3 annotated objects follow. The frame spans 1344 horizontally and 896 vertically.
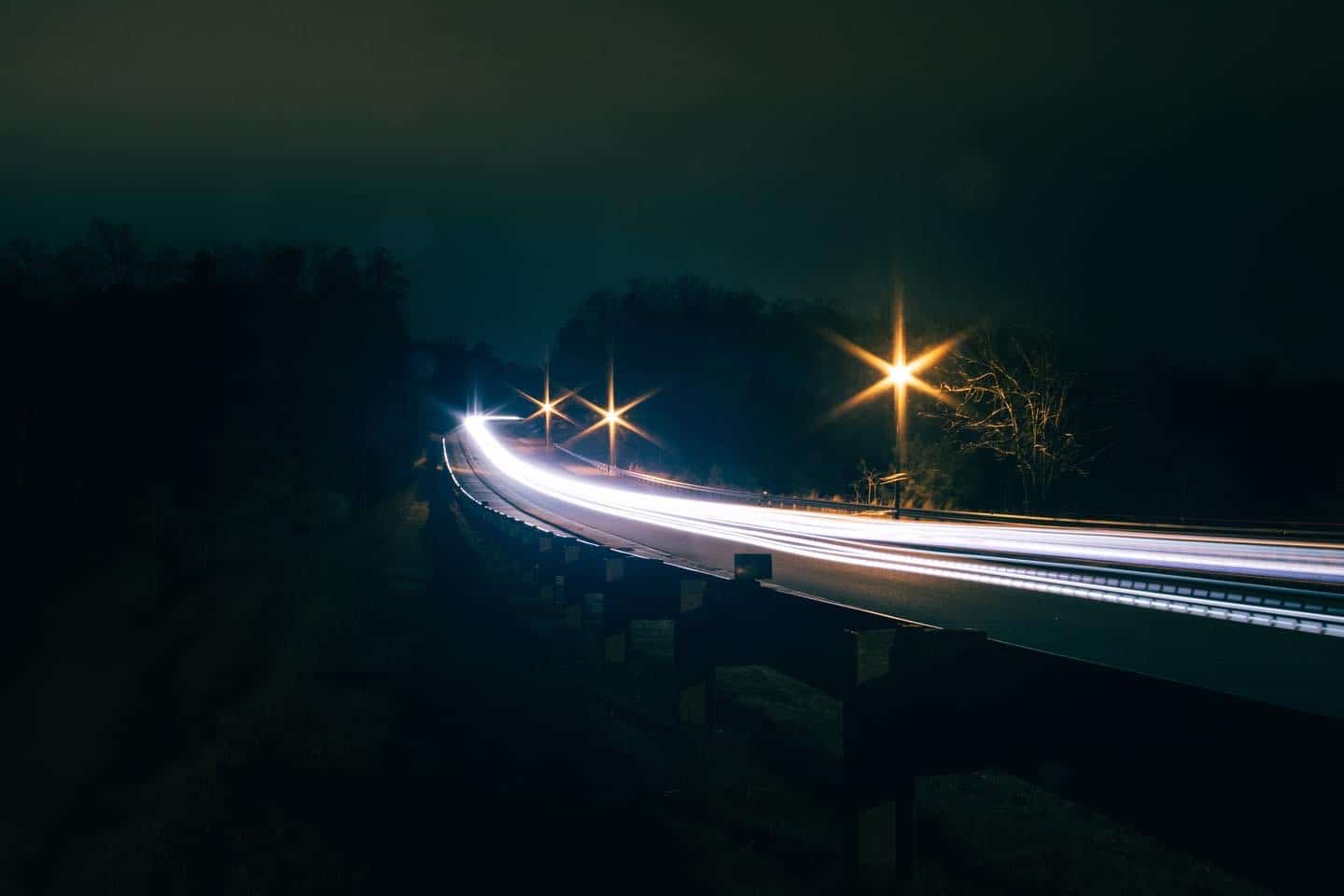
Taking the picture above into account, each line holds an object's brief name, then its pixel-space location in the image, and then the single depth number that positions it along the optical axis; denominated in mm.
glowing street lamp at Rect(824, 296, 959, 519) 26578
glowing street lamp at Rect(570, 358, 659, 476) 58219
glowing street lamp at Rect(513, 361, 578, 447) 79938
